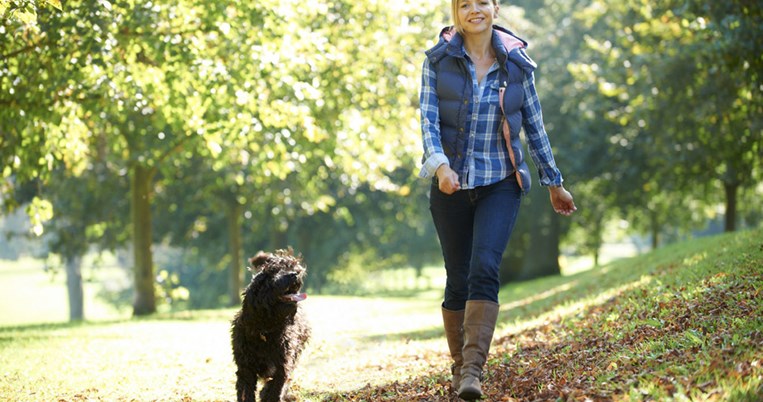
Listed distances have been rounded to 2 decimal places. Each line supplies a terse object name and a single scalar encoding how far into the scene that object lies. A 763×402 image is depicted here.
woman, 10.61
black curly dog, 11.77
